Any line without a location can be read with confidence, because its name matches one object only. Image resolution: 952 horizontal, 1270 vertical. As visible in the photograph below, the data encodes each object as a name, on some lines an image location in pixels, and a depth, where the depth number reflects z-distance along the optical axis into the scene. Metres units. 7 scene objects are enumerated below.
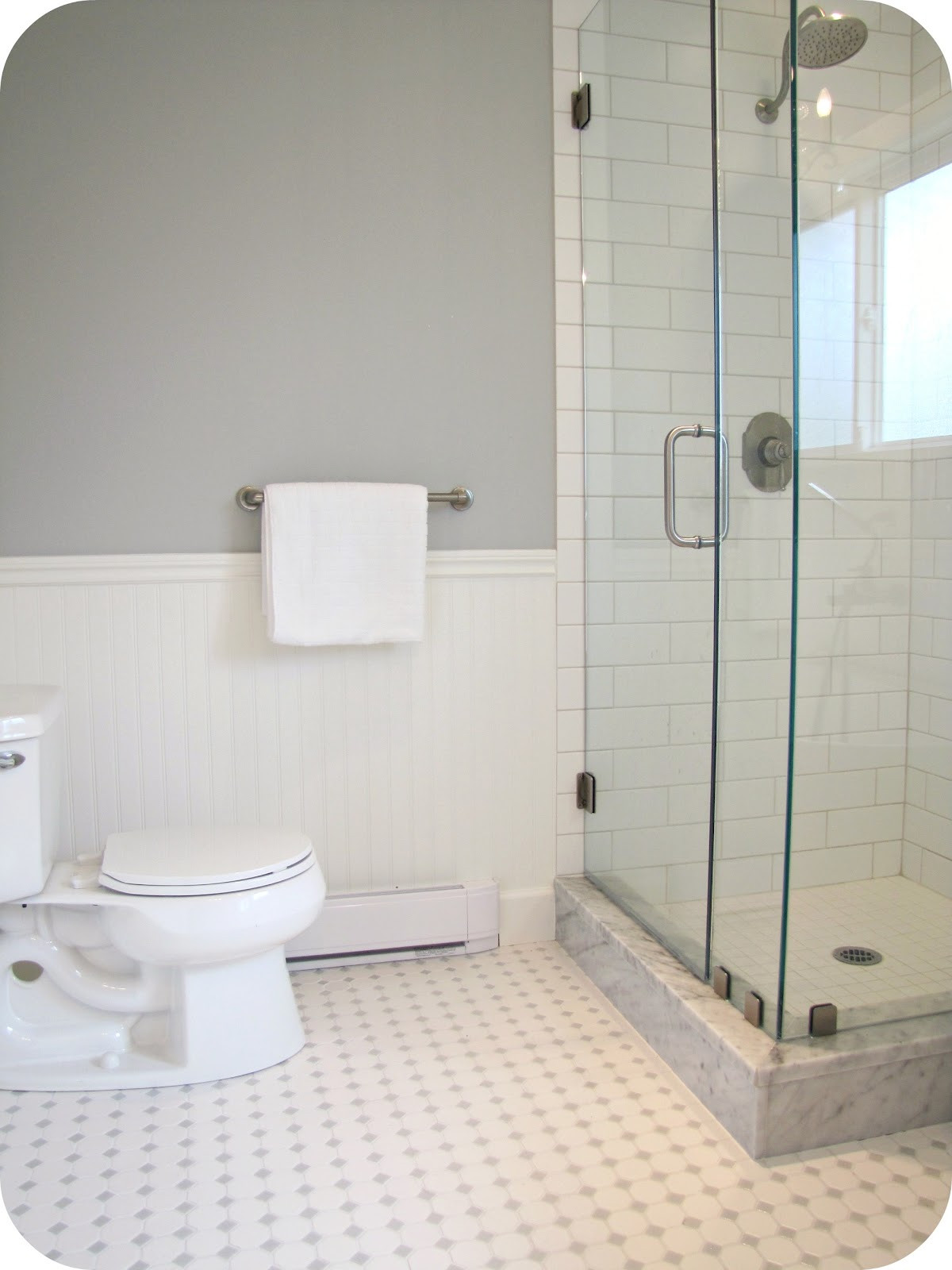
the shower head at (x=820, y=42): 1.53
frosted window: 1.69
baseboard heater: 2.21
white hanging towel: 2.06
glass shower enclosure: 1.59
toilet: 1.72
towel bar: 2.12
